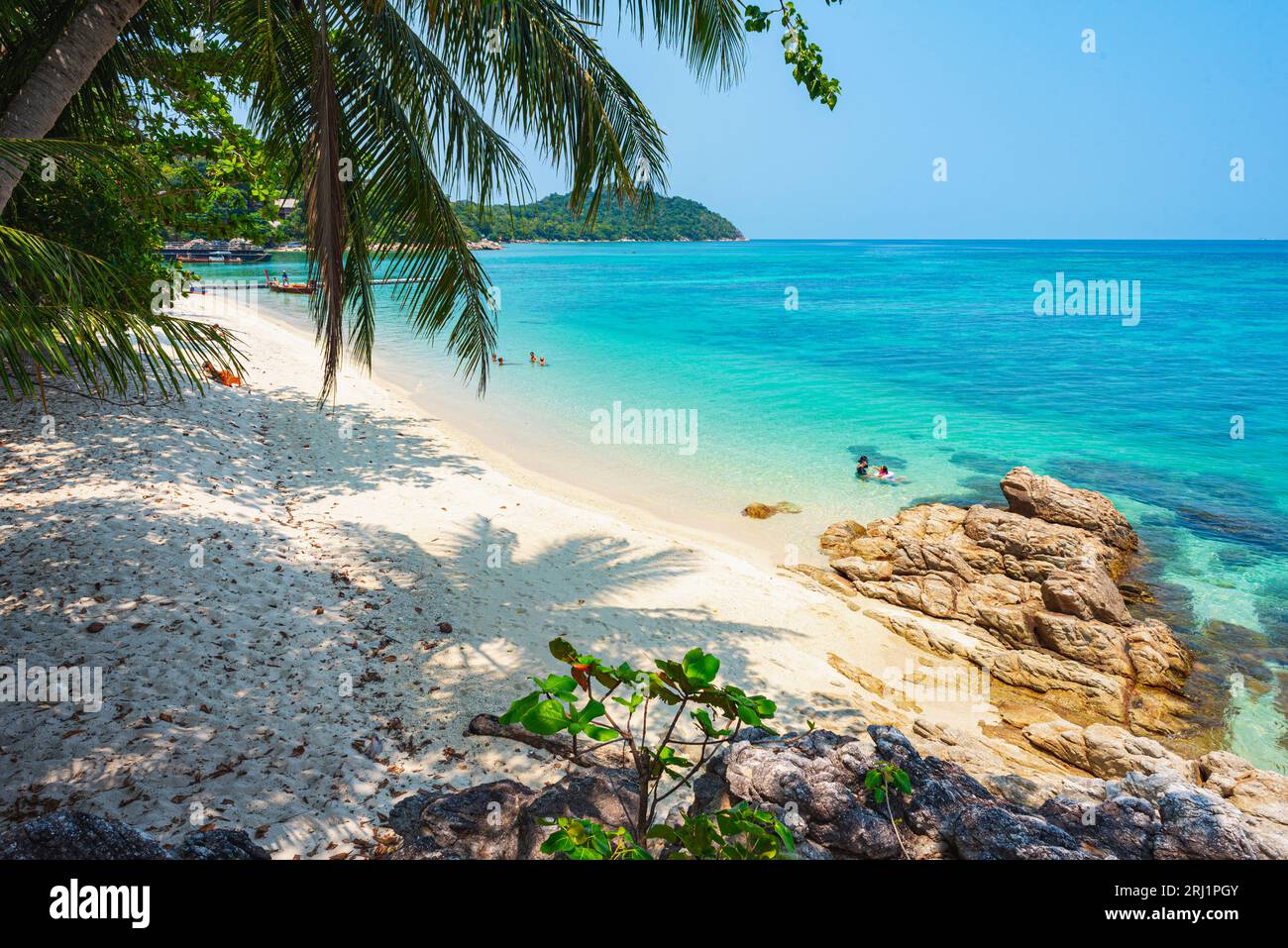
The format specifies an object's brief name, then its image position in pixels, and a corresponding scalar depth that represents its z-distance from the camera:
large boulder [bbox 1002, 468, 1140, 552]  10.82
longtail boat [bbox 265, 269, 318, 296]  44.25
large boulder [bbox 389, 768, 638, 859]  3.20
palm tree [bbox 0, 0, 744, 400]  4.57
